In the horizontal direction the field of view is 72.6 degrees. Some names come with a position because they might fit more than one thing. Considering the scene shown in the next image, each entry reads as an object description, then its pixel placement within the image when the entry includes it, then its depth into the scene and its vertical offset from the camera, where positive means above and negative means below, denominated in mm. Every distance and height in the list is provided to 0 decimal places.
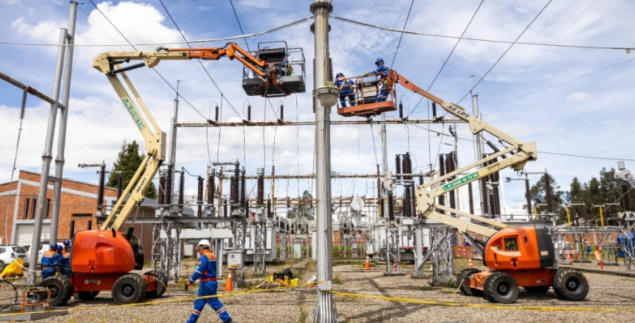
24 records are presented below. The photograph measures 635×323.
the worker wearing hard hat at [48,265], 13898 -783
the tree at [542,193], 93119 +8822
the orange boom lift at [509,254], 12602 -593
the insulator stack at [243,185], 24773 +2978
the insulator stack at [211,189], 26509 +3042
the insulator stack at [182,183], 25231 +3365
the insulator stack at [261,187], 28859 +3321
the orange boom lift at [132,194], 12016 +1375
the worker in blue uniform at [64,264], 13692 -772
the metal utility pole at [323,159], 8477 +1553
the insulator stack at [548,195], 27750 +2573
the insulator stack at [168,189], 21538 +2484
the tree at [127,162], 50038 +9037
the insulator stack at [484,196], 25156 +2217
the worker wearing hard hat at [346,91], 14969 +5000
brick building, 34828 +2812
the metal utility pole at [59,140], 15039 +3626
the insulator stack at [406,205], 26125 +1862
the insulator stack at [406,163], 24891 +4094
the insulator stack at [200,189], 29203 +3332
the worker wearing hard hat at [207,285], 8508 -933
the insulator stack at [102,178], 23262 +3289
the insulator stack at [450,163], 27125 +4463
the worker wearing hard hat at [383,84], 14586 +5068
